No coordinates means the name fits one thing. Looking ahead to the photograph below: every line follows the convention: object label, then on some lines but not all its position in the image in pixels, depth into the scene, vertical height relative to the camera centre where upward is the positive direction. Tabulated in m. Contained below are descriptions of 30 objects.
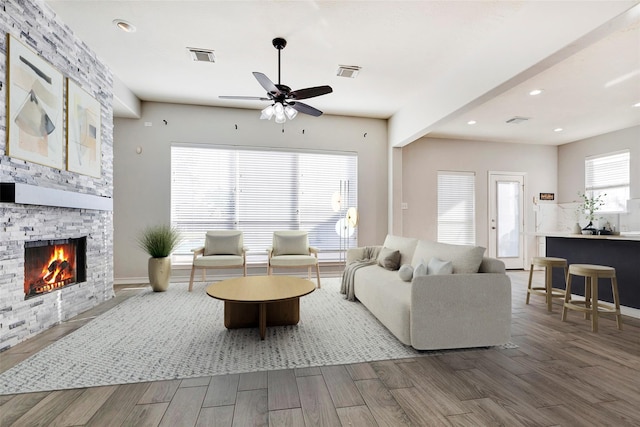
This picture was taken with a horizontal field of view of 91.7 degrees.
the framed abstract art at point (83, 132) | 3.28 +0.97
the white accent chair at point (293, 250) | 4.63 -0.55
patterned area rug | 2.11 -1.07
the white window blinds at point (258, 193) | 5.30 +0.40
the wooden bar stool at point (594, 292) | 2.99 -0.78
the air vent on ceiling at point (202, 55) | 3.54 +1.89
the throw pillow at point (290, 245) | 5.01 -0.47
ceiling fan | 3.01 +1.21
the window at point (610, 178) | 5.73 +0.69
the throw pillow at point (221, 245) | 4.85 -0.45
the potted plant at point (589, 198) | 6.07 +0.25
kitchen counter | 3.46 -0.53
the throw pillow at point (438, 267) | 2.67 -0.46
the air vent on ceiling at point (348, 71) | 3.90 +1.86
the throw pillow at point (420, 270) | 2.86 -0.51
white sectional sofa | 2.45 -0.75
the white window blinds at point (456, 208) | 6.59 +0.15
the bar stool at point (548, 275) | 3.72 -0.74
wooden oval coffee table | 2.76 -0.84
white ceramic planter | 4.44 -0.82
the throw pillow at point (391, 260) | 3.79 -0.55
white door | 6.77 -0.07
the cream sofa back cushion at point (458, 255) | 2.65 -0.37
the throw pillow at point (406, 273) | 3.13 -0.59
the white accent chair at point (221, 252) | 4.47 -0.55
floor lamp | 5.75 -0.03
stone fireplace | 2.51 +0.00
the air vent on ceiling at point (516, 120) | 5.31 +1.64
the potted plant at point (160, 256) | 4.45 -0.58
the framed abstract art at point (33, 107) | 2.52 +0.98
